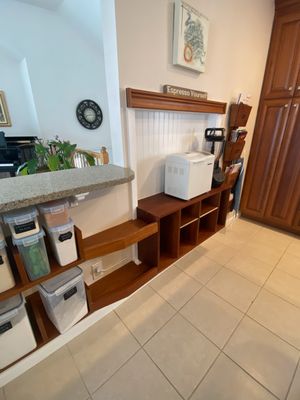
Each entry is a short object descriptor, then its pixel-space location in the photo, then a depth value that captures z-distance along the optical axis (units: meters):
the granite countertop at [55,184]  0.68
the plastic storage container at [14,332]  0.83
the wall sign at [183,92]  1.32
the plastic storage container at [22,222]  0.74
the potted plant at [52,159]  1.26
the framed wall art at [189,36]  1.22
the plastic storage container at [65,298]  0.98
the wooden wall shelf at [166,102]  1.14
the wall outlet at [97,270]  1.40
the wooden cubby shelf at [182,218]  1.46
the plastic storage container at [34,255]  0.78
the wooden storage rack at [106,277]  0.85
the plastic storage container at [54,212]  0.84
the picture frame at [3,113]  2.76
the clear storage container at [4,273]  0.74
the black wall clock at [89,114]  3.28
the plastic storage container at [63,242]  0.87
